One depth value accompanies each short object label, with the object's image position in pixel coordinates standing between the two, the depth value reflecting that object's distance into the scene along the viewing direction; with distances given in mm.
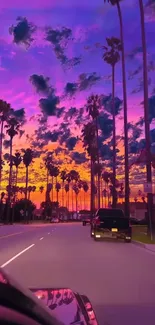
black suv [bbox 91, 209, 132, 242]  31344
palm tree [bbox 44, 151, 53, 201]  178000
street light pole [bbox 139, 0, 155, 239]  35719
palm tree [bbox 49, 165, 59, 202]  180875
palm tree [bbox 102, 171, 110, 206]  167375
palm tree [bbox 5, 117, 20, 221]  108688
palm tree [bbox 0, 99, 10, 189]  94506
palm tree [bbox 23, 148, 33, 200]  139625
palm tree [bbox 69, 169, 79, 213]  199250
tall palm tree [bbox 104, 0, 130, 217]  50312
